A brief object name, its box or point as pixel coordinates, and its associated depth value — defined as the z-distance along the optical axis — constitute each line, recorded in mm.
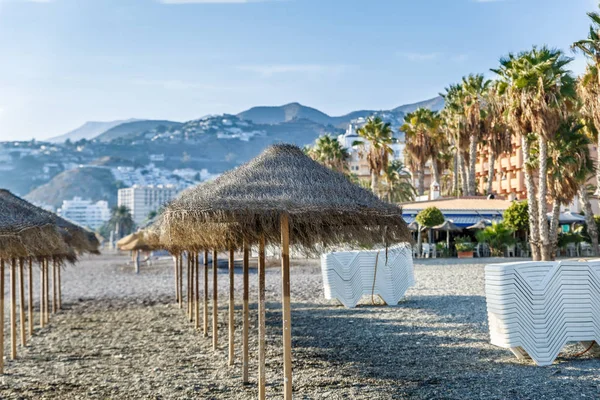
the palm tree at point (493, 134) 43938
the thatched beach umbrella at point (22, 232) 9523
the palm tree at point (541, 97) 25891
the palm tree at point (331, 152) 50812
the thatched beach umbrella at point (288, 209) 7504
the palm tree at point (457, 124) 45250
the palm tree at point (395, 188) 56572
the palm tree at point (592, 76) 21938
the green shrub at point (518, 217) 34781
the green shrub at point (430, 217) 36656
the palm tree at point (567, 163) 29781
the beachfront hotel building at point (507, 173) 60750
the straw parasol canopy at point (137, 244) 34000
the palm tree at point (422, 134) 49094
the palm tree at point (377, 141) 45125
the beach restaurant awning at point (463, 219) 39375
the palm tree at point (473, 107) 43844
